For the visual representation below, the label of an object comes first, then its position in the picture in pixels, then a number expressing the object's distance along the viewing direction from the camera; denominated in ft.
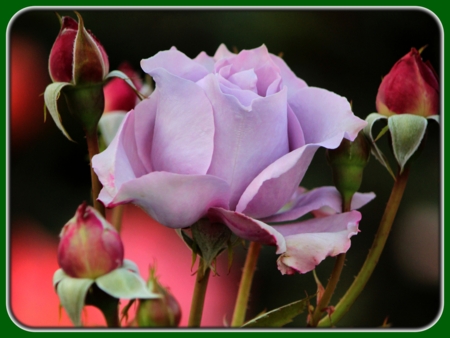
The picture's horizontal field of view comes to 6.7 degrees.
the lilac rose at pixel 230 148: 4.32
